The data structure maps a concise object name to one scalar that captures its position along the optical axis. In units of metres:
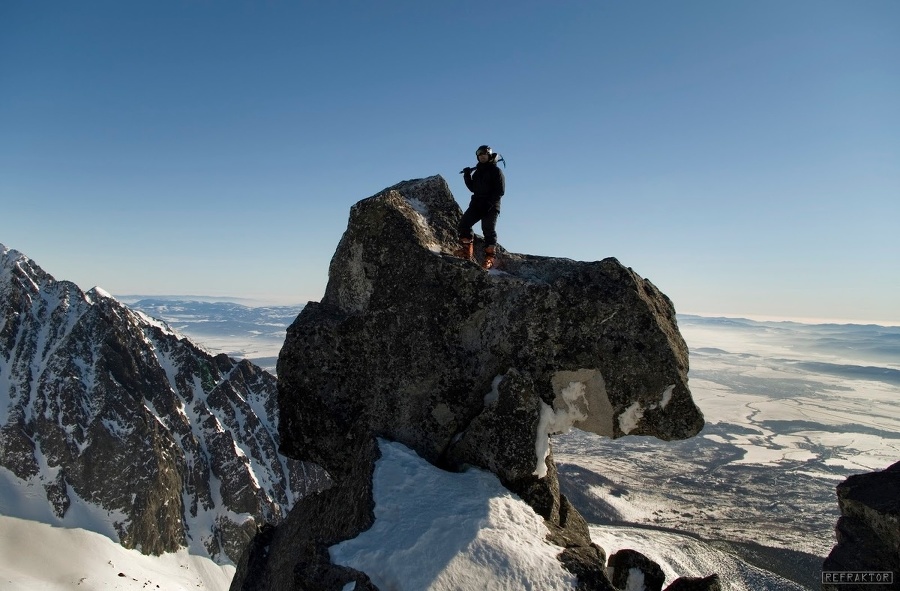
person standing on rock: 15.04
